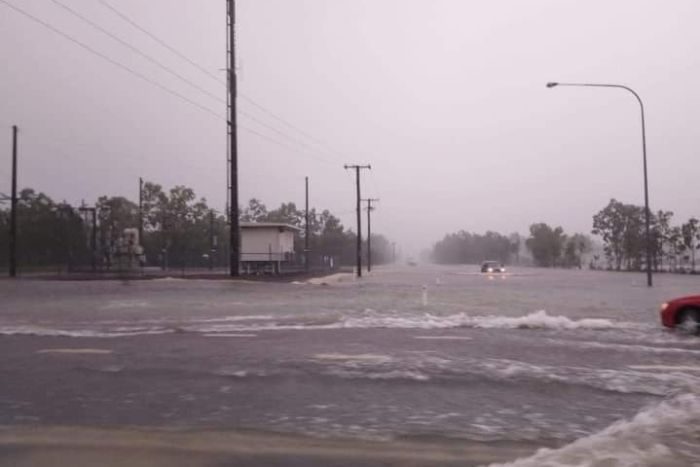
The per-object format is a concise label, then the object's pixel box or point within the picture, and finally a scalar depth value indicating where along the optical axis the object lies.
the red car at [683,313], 12.95
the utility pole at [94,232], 49.24
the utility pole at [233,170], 34.12
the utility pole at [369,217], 83.95
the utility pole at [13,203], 44.16
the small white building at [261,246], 47.44
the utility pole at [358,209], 61.94
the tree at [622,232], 83.77
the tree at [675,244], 71.00
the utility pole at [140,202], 67.51
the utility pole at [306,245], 55.50
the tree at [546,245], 130.00
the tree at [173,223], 89.50
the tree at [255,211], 122.25
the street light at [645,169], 34.59
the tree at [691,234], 68.50
